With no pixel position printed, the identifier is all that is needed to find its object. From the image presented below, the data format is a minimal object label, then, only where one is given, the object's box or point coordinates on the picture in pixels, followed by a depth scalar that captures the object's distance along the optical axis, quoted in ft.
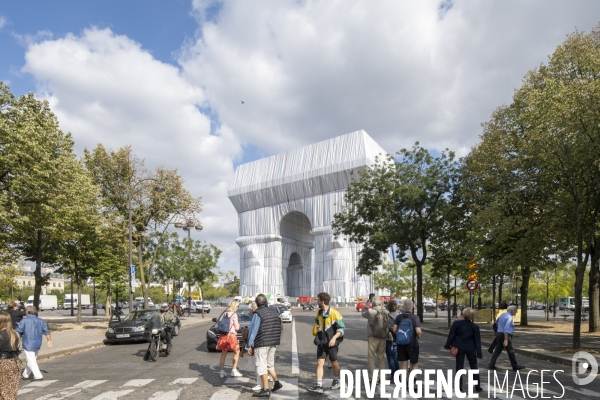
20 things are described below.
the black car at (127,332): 67.82
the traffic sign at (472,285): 77.46
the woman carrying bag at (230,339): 36.29
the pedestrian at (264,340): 29.09
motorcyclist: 49.39
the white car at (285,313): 112.11
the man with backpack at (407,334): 30.83
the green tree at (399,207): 106.42
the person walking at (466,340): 30.42
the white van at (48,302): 290.97
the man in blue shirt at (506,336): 39.11
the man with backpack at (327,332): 29.86
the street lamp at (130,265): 87.31
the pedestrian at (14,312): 53.39
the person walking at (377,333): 30.71
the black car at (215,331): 53.88
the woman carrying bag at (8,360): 22.57
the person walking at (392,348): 34.06
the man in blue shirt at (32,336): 36.76
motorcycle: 47.05
